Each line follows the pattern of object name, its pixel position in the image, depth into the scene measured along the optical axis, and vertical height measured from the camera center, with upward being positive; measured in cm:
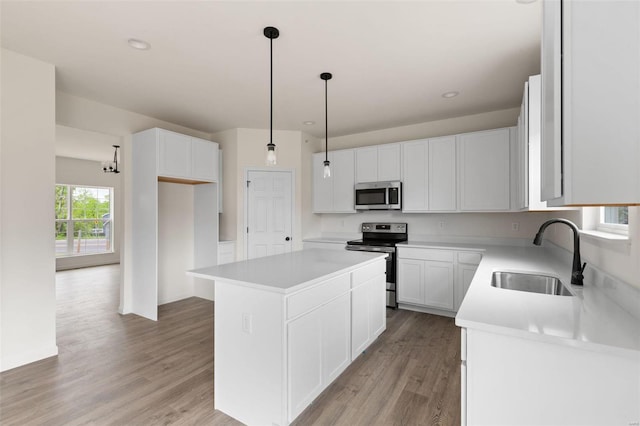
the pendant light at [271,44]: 218 +127
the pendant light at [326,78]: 276 +129
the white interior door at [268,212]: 468 -4
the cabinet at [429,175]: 397 +47
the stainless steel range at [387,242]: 408 -47
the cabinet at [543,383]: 96 -60
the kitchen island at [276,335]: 176 -80
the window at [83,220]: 729 -27
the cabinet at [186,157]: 378 +71
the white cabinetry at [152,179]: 372 +42
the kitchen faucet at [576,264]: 174 -32
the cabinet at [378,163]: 437 +69
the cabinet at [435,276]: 362 -84
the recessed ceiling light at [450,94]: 334 +129
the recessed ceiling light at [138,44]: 233 +130
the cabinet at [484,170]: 361 +49
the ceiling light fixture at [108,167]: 630 +90
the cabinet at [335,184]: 477 +41
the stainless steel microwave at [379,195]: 428 +21
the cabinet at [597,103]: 64 +24
